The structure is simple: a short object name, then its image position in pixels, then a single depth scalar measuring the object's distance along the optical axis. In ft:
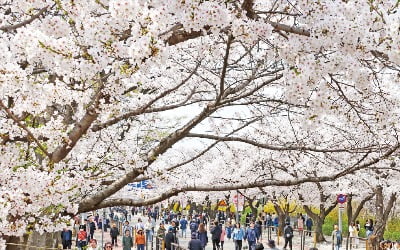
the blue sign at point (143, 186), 52.79
